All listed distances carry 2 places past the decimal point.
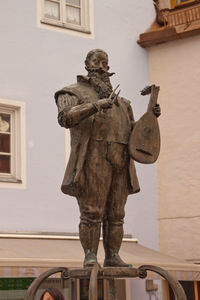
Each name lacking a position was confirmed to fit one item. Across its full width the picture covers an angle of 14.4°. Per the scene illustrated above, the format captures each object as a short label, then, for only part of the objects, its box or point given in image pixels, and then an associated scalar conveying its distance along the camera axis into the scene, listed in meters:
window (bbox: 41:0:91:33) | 13.75
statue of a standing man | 5.42
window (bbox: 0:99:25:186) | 12.67
